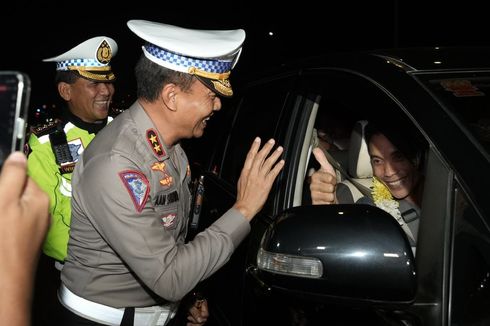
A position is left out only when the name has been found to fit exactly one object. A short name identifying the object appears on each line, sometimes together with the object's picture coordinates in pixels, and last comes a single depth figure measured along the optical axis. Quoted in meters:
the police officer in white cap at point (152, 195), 1.81
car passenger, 2.44
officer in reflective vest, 3.07
